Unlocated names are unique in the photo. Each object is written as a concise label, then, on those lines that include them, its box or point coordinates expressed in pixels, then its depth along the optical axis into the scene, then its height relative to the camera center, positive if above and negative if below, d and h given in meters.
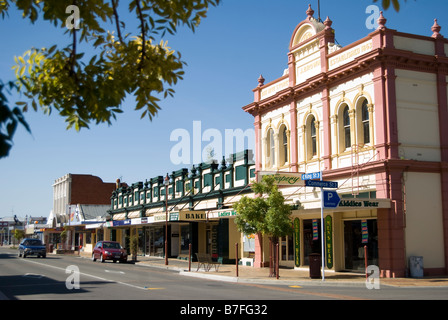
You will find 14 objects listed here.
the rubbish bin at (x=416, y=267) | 21.39 -1.79
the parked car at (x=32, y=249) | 43.78 -1.91
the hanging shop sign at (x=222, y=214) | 29.78 +0.65
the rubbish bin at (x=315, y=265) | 21.69 -1.70
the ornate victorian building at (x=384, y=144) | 22.06 +3.58
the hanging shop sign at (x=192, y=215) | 33.89 +0.62
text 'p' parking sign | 20.47 +0.96
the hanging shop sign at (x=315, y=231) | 26.09 -0.36
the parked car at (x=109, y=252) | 37.44 -1.90
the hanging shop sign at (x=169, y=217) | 34.34 +0.55
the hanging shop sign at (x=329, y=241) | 24.90 -0.82
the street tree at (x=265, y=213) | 22.28 +0.49
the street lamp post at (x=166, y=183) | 34.65 +2.75
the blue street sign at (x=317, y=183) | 20.27 +1.57
